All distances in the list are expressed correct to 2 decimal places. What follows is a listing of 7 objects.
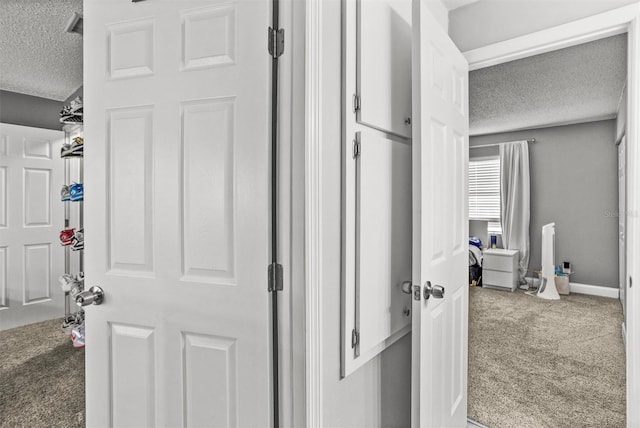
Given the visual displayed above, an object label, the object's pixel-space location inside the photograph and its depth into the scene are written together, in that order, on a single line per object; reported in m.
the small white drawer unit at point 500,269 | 5.05
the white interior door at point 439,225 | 1.33
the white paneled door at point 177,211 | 1.16
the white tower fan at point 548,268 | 4.64
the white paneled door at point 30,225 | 3.47
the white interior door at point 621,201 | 3.87
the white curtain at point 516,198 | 5.24
